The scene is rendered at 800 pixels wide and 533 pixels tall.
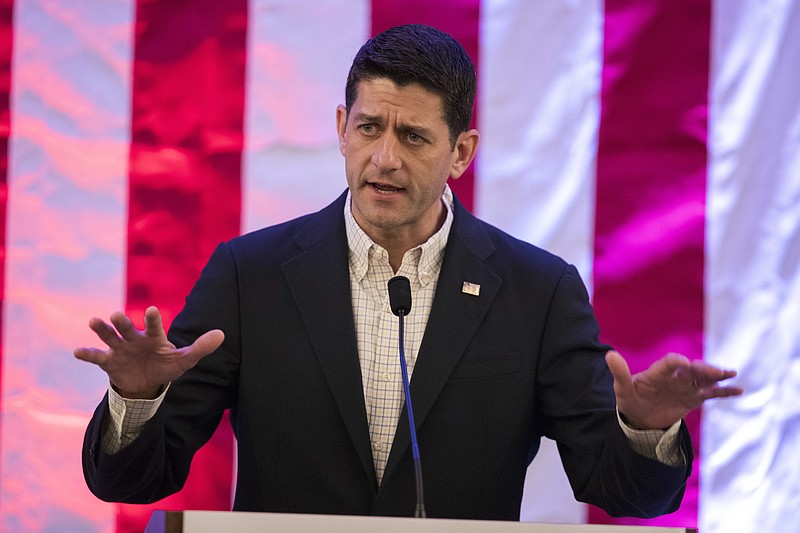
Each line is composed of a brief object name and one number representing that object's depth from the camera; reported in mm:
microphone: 10101
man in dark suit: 10296
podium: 9878
